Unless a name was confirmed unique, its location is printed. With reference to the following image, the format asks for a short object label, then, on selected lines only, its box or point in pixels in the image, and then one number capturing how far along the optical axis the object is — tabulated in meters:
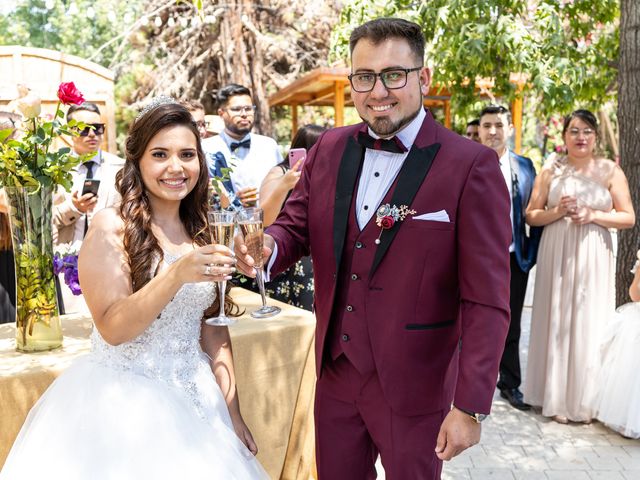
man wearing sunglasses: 4.95
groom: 2.29
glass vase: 3.09
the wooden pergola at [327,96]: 10.96
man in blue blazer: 5.64
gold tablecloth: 3.50
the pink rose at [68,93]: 3.00
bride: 2.36
